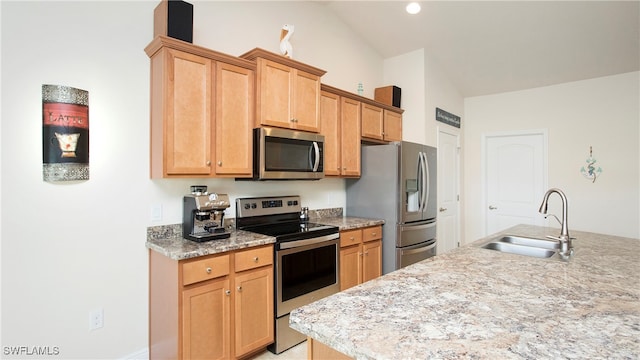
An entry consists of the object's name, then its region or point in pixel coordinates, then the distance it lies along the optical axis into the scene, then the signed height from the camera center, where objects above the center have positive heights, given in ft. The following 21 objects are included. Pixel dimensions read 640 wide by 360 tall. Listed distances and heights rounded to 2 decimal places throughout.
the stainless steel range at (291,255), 7.98 -2.00
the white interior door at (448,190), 14.78 -0.52
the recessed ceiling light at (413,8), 11.26 +6.05
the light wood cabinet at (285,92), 8.43 +2.45
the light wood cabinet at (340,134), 10.74 +1.59
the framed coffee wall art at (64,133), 6.21 +0.91
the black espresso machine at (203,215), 7.25 -0.83
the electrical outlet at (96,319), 6.82 -2.96
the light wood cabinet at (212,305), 6.42 -2.70
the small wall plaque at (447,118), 14.67 +2.94
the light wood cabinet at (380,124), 12.31 +2.25
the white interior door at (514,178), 15.17 +0.08
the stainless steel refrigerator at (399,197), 11.03 -0.63
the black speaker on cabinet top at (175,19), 6.97 +3.52
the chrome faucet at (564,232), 6.48 -1.11
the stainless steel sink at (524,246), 6.88 -1.46
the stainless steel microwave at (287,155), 8.43 +0.70
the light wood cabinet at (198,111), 6.93 +1.58
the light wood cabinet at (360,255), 9.87 -2.45
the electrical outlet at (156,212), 7.63 -0.77
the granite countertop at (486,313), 2.69 -1.39
